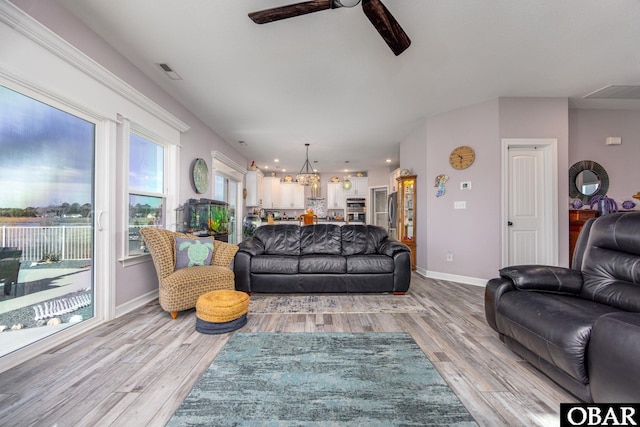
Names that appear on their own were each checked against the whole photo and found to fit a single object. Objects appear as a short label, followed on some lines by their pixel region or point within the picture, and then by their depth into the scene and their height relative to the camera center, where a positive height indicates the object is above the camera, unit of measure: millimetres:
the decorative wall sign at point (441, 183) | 3957 +533
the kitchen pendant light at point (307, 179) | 6004 +904
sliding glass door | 1671 -33
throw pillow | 2650 -405
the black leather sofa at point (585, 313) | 1082 -557
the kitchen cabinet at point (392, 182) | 6940 +975
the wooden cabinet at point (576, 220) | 3521 -68
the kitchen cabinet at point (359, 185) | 8281 +1027
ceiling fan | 1550 +1352
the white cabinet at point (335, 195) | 8461 +691
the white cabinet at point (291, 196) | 8547 +678
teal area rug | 1198 -995
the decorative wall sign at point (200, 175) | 3945 +668
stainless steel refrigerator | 5772 +59
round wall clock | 3717 +905
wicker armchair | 2318 -619
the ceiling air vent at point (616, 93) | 3115 +1625
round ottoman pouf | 2072 -851
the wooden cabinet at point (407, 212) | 4562 +65
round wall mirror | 3791 +548
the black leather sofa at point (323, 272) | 3152 -735
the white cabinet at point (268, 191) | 8305 +812
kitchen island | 8180 -196
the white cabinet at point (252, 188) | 6875 +778
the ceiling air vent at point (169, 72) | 2662 +1630
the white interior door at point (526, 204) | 3543 +166
